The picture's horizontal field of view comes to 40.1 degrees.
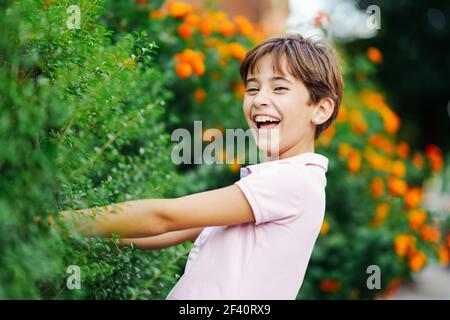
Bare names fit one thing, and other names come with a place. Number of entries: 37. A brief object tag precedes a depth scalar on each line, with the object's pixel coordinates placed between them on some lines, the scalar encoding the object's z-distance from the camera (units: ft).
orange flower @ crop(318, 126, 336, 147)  13.98
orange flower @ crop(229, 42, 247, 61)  12.99
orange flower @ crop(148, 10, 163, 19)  11.08
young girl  5.08
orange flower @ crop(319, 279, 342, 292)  13.93
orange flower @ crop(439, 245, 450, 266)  15.56
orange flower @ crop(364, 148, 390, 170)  15.17
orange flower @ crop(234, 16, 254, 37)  13.70
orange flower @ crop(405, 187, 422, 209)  15.30
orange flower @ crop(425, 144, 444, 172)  17.17
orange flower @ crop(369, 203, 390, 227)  14.92
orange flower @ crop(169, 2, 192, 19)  12.25
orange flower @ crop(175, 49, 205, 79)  11.38
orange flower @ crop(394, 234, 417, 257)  14.11
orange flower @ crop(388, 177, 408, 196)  15.14
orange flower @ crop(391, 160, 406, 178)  15.52
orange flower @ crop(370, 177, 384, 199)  15.14
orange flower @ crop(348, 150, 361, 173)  14.21
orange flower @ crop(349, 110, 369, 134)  15.07
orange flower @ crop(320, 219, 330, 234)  13.12
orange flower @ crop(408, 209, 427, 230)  15.12
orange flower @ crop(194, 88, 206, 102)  12.64
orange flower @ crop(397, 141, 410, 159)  17.83
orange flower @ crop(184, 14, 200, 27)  12.41
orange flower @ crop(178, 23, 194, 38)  12.20
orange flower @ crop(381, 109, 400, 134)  16.02
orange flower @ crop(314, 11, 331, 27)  12.55
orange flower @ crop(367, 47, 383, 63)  16.03
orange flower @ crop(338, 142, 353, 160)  14.40
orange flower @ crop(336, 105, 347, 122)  14.65
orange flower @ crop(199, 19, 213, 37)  12.93
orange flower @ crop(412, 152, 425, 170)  18.78
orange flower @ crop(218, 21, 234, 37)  13.08
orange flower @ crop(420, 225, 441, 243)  15.46
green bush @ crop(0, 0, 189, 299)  4.09
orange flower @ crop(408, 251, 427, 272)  14.61
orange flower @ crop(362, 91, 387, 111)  16.67
